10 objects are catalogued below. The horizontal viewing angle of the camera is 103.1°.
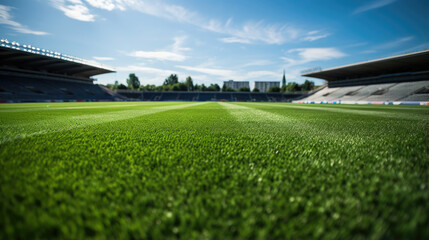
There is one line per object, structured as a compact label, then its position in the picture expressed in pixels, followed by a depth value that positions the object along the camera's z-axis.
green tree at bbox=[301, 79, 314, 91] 70.75
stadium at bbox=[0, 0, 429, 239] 0.62
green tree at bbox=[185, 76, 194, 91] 70.19
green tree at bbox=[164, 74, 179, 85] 82.81
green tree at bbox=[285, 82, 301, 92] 66.38
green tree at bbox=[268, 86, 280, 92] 68.00
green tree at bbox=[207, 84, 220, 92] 72.69
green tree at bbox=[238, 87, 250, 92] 69.31
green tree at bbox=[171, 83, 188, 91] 67.19
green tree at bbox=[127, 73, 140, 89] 73.56
